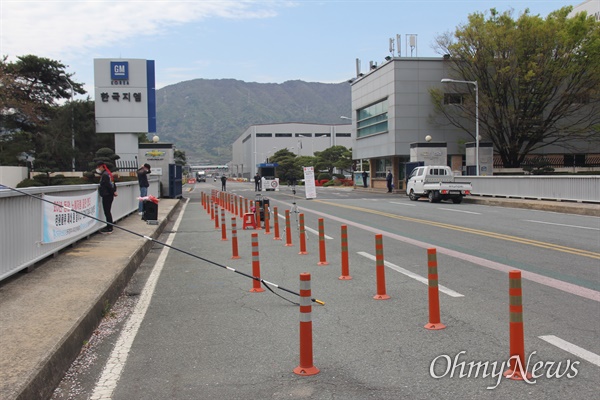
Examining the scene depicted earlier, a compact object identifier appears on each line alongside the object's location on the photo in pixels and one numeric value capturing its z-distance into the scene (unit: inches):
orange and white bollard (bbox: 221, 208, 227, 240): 568.8
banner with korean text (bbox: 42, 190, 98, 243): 374.9
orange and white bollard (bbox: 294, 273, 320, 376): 177.6
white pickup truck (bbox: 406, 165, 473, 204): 1123.3
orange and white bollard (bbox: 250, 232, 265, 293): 319.0
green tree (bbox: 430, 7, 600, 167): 1587.1
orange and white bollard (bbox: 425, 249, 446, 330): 224.4
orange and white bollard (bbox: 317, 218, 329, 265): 401.4
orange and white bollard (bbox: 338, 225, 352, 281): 341.4
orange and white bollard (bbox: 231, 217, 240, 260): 427.2
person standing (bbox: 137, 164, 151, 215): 790.5
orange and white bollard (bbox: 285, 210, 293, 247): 514.3
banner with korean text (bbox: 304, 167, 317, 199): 740.0
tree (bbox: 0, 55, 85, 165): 1754.4
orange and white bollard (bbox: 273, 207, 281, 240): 565.5
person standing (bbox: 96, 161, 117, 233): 557.9
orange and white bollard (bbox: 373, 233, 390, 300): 284.4
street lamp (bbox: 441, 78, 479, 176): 1416.1
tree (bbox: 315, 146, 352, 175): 3560.5
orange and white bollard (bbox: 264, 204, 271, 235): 618.4
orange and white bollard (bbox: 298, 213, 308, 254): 453.5
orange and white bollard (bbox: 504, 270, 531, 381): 170.6
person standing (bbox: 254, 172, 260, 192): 1670.8
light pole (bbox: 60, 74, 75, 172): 1879.1
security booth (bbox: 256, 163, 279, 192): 2073.7
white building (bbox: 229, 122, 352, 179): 6043.3
